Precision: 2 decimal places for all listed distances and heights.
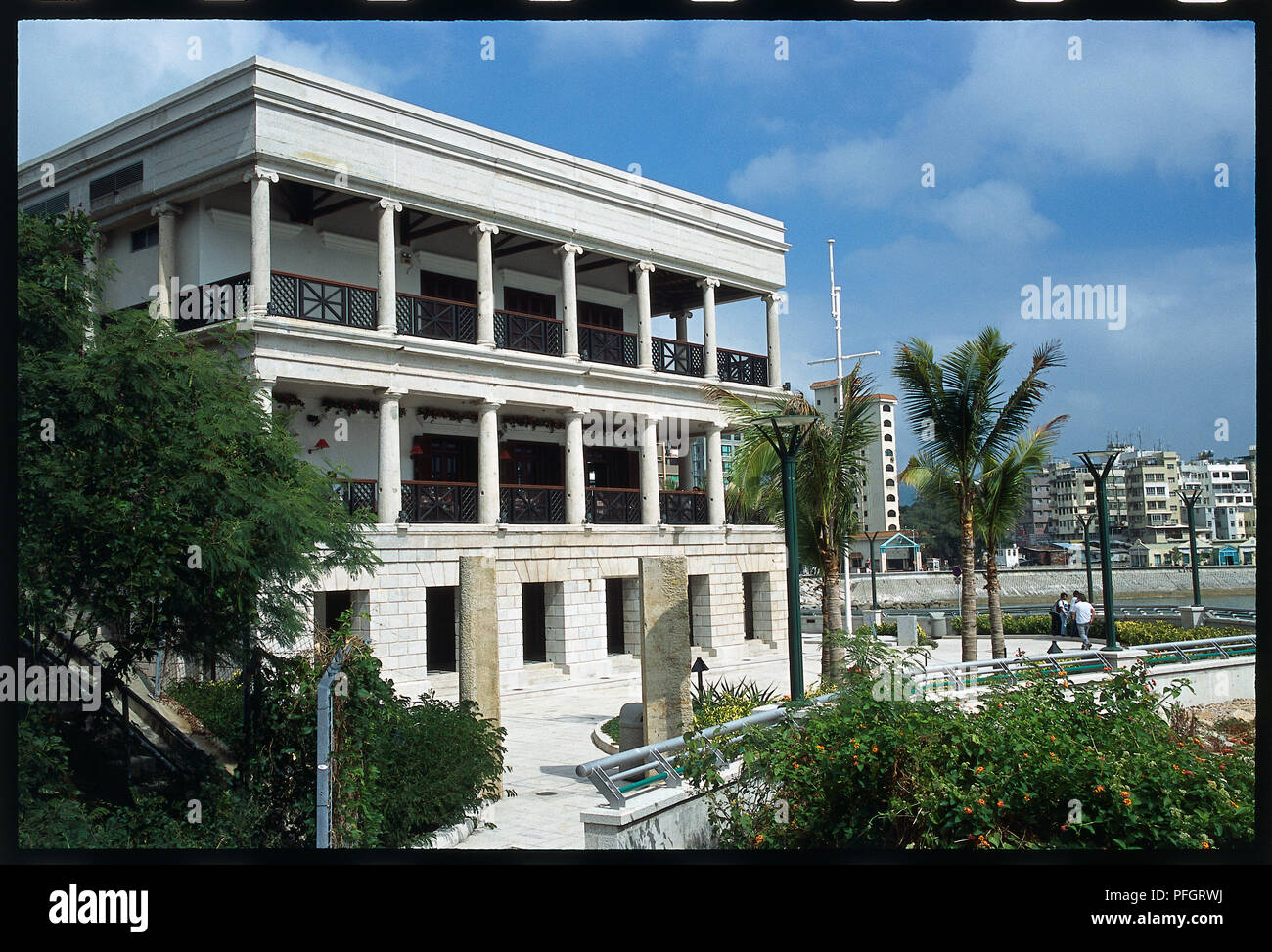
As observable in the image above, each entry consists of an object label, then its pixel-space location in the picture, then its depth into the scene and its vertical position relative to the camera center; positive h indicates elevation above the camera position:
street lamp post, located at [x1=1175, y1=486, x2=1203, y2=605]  27.11 -0.62
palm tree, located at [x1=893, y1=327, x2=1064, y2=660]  17.27 +1.76
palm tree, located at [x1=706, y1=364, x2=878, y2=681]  15.34 +0.72
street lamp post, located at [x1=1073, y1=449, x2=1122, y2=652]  17.19 -0.02
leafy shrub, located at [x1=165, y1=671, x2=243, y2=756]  10.30 -1.96
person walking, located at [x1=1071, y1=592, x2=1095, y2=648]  21.34 -2.30
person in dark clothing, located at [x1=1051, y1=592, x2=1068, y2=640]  23.45 -2.55
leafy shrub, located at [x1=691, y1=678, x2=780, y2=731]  12.74 -2.54
